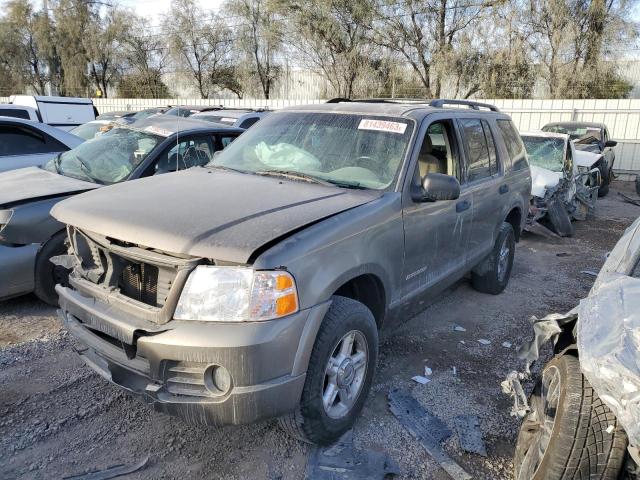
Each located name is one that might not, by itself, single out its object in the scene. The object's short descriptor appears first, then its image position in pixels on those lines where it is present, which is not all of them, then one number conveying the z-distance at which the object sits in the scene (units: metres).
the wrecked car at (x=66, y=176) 4.17
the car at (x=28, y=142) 6.28
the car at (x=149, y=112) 15.73
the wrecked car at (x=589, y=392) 1.96
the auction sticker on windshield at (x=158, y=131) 5.46
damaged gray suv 2.37
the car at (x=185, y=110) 14.44
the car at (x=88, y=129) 9.79
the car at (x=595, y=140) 13.14
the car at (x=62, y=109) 13.69
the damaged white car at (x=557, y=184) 8.65
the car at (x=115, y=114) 14.57
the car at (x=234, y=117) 9.98
